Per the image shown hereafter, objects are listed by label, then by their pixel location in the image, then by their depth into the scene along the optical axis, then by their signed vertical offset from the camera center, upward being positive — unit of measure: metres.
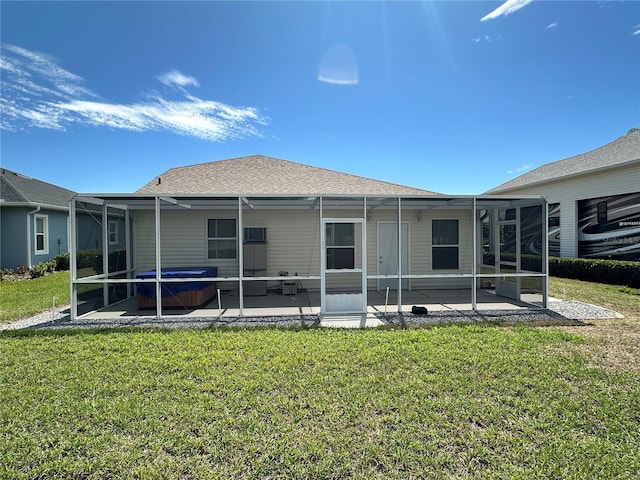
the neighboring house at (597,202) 11.72 +1.57
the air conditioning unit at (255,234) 10.19 +0.25
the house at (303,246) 7.73 -0.16
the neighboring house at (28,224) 13.76 +0.92
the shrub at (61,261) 14.92 -0.86
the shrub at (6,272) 12.60 -1.19
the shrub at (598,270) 10.61 -1.20
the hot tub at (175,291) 7.76 -1.22
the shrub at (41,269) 13.33 -1.12
